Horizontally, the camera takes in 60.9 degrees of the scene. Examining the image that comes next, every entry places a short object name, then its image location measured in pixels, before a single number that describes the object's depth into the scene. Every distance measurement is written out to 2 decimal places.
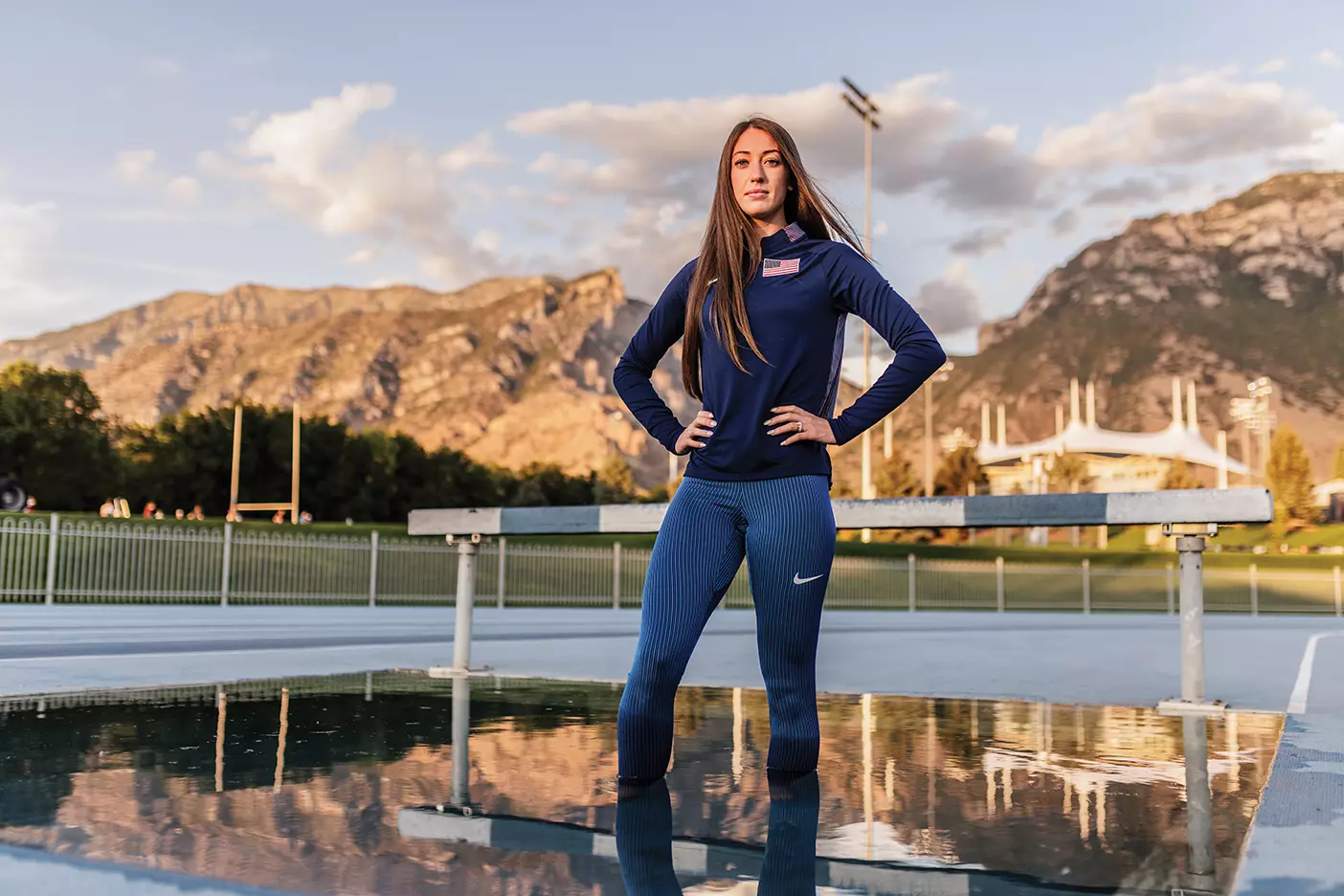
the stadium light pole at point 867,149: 38.95
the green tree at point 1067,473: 67.44
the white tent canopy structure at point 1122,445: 82.12
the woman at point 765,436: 3.12
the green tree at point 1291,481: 62.25
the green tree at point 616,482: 72.10
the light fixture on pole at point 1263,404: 57.26
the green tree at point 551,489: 61.00
